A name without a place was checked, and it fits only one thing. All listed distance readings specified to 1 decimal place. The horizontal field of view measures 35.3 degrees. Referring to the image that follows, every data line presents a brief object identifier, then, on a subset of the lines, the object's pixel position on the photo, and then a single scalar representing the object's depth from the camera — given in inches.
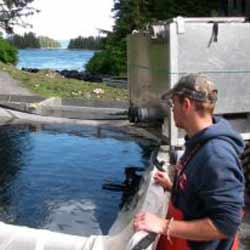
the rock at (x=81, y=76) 644.8
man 63.7
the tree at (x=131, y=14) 699.5
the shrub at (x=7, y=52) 726.2
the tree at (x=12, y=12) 884.4
